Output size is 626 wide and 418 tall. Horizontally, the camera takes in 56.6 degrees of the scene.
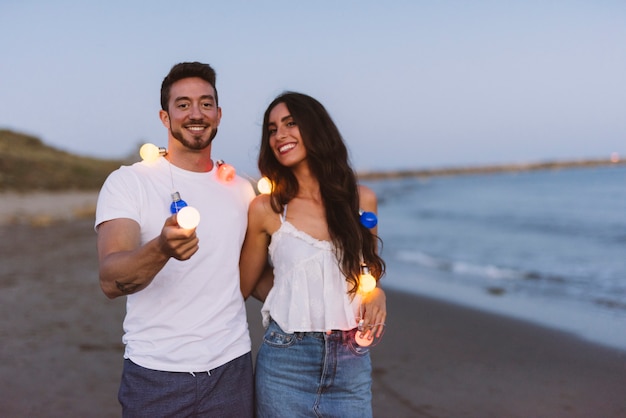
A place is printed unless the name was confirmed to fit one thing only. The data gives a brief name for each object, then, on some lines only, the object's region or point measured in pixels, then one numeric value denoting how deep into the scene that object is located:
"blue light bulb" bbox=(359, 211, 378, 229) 3.23
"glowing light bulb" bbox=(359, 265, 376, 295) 3.04
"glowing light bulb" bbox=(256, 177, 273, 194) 3.32
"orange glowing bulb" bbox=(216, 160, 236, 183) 3.04
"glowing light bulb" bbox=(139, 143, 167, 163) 2.95
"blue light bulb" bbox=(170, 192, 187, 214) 2.35
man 2.69
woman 2.95
